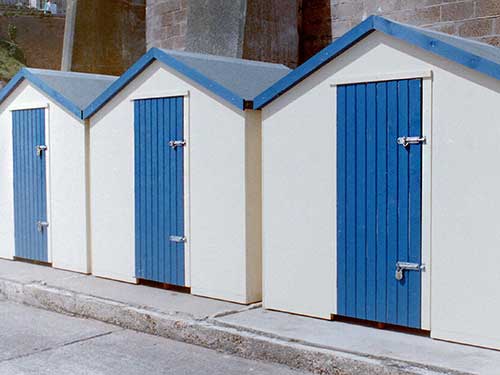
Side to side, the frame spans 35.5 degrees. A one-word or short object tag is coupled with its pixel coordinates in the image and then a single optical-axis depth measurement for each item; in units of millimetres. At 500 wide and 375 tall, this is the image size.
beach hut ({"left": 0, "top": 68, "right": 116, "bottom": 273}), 8086
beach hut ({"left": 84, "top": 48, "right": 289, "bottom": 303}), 6508
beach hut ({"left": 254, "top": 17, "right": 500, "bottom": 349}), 5074
